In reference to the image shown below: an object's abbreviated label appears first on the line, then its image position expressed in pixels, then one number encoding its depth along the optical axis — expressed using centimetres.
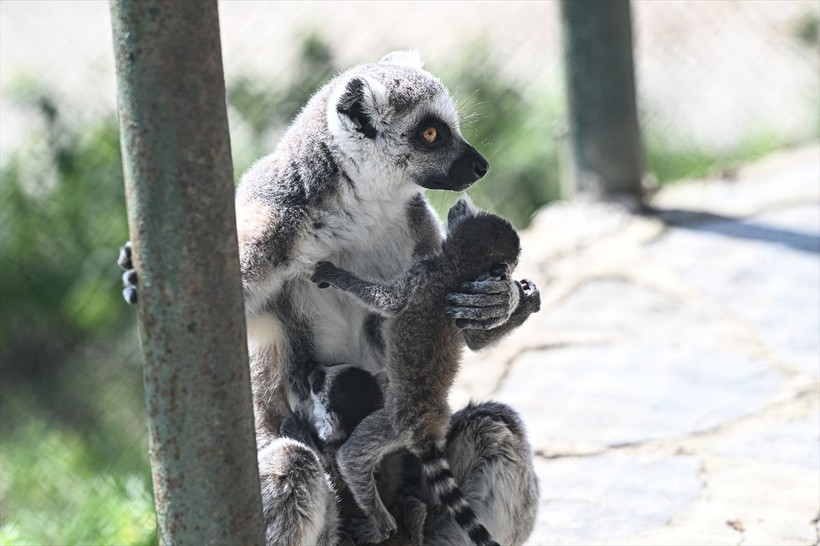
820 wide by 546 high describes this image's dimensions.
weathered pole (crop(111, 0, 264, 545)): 416
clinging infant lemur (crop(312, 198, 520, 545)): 605
